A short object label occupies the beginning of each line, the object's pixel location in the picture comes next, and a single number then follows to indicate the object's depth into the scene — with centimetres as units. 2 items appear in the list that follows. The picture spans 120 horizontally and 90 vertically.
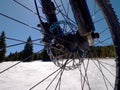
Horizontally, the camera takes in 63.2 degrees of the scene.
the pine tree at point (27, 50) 2232
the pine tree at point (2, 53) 1923
